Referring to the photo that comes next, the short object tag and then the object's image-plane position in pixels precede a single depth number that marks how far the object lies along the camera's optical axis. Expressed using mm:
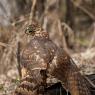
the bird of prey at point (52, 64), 7836
